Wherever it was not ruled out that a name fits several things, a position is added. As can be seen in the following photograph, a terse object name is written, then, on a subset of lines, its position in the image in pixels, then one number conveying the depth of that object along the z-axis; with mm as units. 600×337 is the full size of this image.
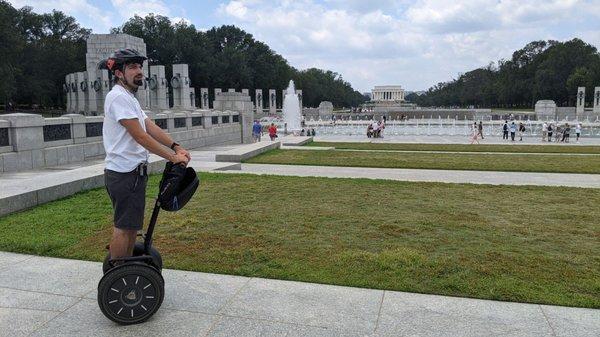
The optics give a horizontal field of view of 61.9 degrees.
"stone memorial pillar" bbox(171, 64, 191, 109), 41688
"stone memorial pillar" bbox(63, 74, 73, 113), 45688
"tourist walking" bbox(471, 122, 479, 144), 30444
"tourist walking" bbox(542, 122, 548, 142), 32375
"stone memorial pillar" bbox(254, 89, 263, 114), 83031
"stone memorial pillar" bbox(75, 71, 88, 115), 43281
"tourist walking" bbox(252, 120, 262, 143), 29578
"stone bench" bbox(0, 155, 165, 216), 6965
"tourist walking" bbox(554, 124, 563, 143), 32250
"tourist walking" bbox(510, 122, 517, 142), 32750
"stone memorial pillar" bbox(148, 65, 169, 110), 41469
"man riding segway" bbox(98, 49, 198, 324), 3652
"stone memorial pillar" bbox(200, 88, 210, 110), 64375
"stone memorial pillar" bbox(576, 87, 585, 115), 66594
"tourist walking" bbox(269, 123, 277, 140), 29675
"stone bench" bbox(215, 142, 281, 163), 15547
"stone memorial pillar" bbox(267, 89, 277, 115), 83850
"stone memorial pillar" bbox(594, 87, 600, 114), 66938
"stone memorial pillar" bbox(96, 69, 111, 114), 38397
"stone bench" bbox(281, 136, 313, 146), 24798
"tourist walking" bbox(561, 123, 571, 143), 30947
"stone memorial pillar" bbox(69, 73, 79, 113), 44747
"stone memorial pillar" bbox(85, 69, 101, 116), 39469
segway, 3652
